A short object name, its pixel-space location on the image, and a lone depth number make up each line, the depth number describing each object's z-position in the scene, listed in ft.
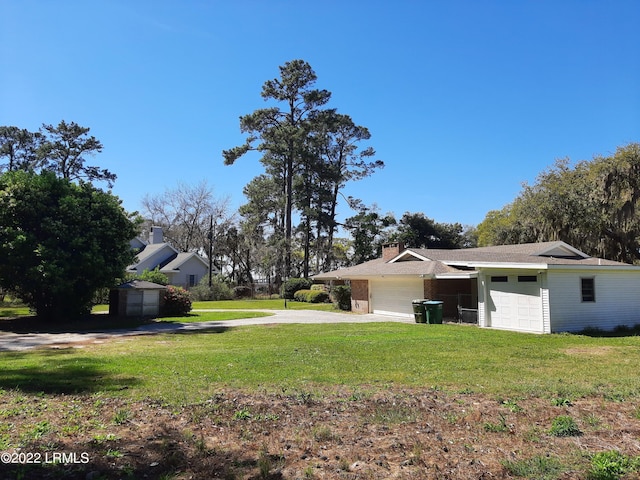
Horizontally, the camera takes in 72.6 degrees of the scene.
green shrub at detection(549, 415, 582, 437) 15.99
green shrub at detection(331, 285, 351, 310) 92.41
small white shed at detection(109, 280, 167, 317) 73.36
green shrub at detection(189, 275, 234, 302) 130.62
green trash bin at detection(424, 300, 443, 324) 62.28
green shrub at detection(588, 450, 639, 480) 12.47
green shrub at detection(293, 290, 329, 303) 117.50
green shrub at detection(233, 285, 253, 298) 143.41
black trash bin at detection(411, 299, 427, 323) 63.21
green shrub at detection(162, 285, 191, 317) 77.77
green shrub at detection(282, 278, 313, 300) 128.36
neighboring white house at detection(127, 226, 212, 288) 147.33
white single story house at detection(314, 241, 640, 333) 51.88
